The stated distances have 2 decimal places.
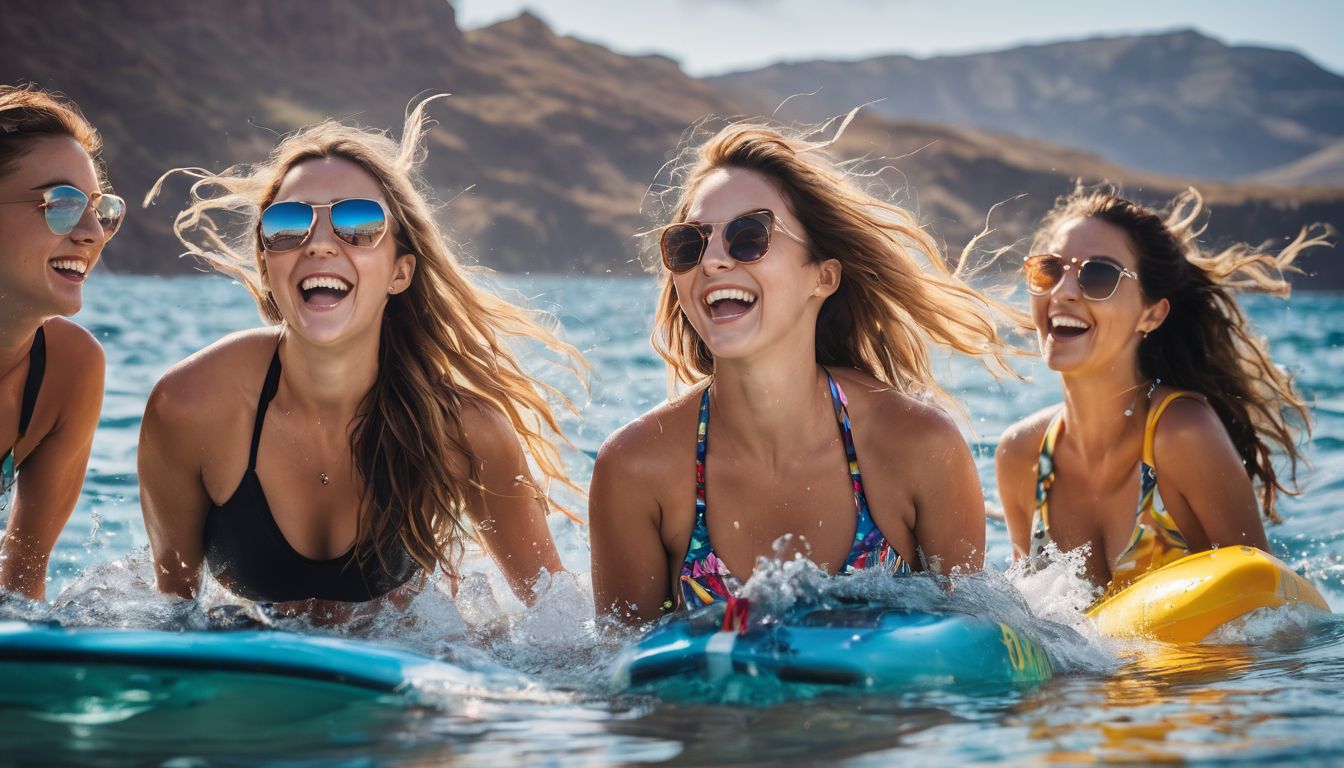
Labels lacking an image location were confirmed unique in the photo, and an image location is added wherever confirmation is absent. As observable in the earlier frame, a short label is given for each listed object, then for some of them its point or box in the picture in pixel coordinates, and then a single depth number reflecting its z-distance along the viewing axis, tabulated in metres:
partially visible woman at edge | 4.49
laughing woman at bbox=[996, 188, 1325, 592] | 5.04
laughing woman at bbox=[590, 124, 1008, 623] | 3.88
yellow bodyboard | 4.27
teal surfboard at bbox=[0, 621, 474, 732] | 3.00
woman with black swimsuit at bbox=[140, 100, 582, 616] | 4.11
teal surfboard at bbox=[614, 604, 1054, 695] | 3.26
